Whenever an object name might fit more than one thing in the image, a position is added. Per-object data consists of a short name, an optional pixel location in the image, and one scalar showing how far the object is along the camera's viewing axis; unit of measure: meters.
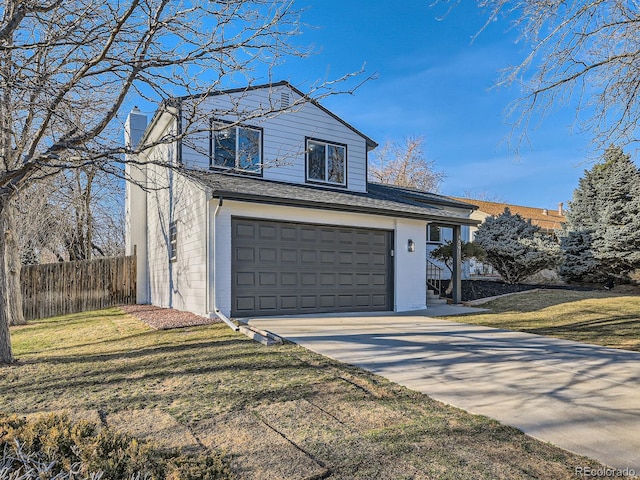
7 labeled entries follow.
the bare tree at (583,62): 5.71
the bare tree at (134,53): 4.62
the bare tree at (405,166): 31.05
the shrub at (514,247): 15.10
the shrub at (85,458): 2.23
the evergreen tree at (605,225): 15.84
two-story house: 8.85
